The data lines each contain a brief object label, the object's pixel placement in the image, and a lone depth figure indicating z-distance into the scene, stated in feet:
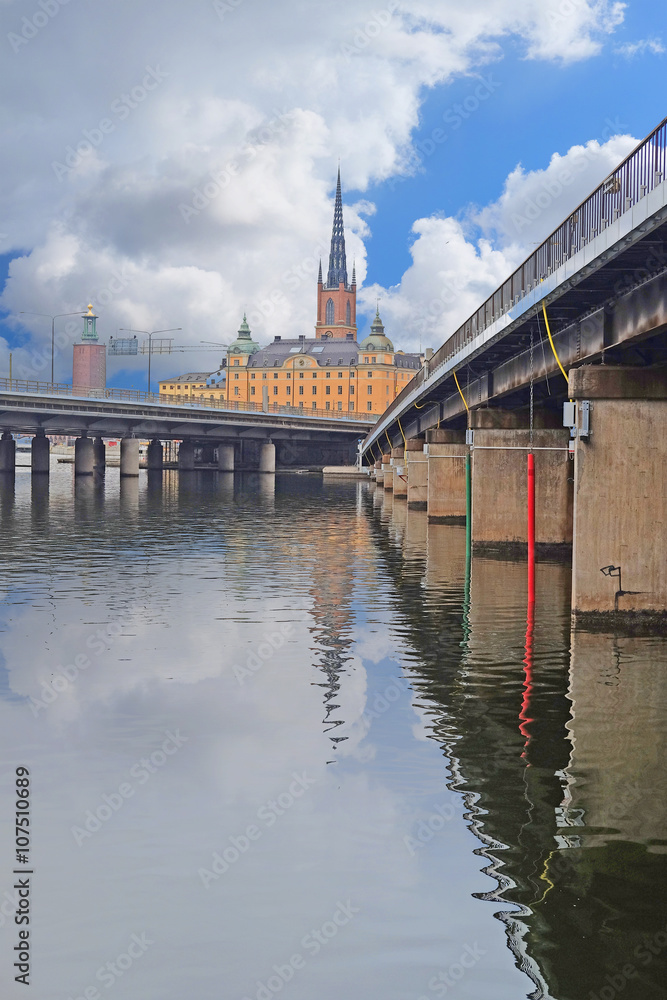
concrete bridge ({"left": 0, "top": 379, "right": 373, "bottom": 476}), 320.29
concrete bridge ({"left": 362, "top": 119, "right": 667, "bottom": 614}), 56.44
